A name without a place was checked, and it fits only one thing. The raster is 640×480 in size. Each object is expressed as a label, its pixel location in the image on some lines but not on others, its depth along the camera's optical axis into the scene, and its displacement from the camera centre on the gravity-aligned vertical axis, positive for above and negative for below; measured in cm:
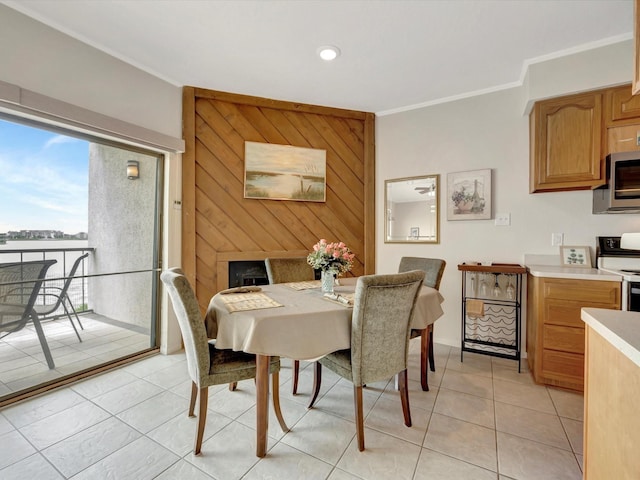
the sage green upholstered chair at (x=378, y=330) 155 -51
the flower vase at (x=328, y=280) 214 -30
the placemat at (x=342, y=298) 176 -38
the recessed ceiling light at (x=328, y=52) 236 +159
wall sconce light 277 +67
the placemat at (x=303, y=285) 233 -39
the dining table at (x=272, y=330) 148 -49
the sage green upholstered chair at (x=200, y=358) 154 -69
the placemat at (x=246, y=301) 165 -39
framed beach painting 327 +80
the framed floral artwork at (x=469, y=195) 300 +50
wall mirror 328 +38
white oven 196 -18
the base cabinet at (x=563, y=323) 211 -63
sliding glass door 207 -7
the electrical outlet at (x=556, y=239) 269 +3
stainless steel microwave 218 +48
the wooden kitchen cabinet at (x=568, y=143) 234 +85
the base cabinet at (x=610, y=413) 80 -55
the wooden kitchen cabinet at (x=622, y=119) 221 +98
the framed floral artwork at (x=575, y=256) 255 -12
